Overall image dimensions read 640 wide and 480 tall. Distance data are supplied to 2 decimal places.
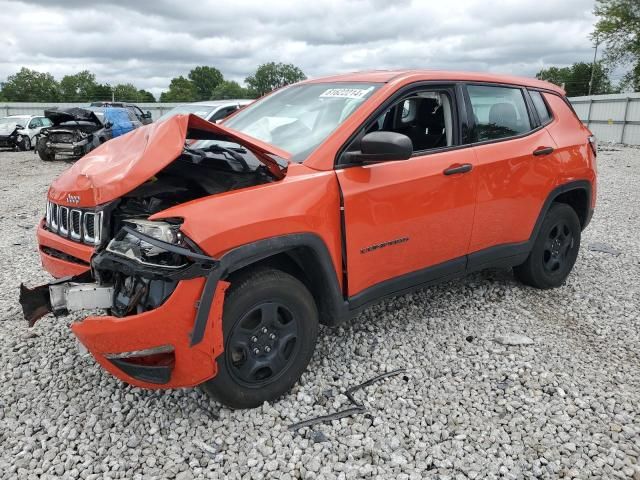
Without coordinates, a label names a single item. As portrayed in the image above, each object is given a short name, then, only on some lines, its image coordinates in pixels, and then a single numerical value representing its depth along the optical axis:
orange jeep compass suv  2.46
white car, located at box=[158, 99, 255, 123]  10.58
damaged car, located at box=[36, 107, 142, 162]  14.14
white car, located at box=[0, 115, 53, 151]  20.66
